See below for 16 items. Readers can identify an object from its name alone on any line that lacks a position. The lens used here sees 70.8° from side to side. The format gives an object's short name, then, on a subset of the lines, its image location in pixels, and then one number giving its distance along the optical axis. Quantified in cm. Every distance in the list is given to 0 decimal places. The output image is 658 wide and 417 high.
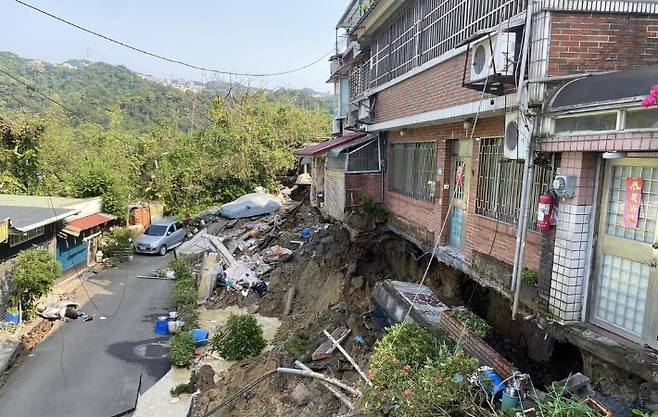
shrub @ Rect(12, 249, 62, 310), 1584
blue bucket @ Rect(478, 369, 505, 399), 529
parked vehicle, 2680
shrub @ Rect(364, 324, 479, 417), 511
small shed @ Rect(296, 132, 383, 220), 1298
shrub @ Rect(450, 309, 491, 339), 729
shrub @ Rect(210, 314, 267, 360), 1389
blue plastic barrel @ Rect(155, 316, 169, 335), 1659
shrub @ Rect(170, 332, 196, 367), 1385
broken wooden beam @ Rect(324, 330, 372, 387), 768
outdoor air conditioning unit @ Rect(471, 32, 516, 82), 584
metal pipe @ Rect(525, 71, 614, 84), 537
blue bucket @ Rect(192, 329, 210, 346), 1527
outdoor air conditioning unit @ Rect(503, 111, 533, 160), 582
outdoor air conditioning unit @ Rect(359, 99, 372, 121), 1302
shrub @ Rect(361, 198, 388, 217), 1268
